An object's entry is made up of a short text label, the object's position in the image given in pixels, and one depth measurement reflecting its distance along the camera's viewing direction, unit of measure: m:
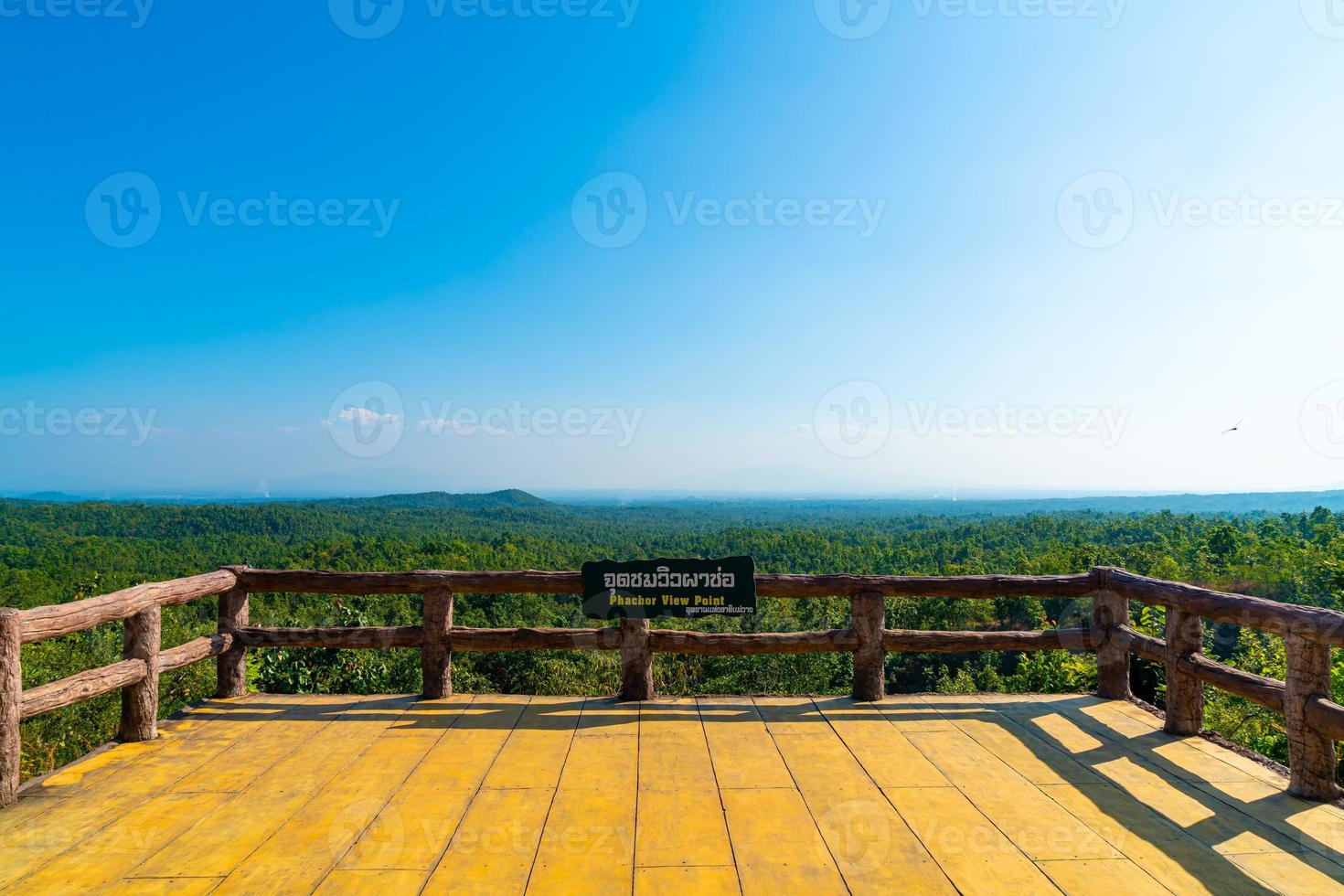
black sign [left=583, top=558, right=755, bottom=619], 5.32
